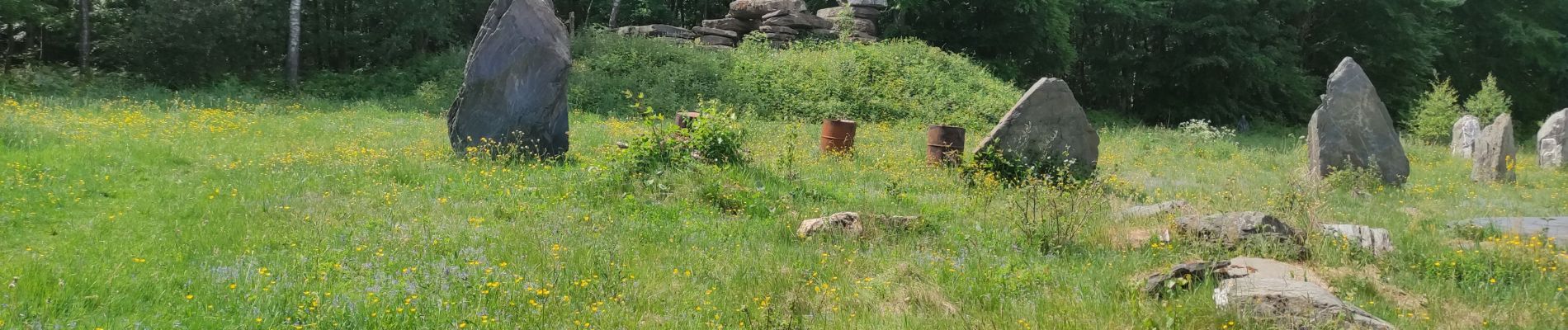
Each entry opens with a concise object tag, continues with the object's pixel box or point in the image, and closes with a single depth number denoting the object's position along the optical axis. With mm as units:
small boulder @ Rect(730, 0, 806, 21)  24469
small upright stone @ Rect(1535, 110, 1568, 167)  15123
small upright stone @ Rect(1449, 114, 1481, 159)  17047
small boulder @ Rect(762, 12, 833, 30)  24109
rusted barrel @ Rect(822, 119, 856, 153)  11234
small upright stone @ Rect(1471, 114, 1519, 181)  11680
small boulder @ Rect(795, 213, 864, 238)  6227
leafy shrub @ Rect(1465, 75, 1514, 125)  23438
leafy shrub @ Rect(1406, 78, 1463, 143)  22906
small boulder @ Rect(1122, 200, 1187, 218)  7371
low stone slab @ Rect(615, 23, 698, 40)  23469
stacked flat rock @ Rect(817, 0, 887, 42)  24375
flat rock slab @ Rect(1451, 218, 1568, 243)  6516
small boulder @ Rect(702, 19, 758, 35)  25062
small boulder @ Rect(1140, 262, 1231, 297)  4727
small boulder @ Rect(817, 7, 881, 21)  24656
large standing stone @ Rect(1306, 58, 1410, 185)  10312
